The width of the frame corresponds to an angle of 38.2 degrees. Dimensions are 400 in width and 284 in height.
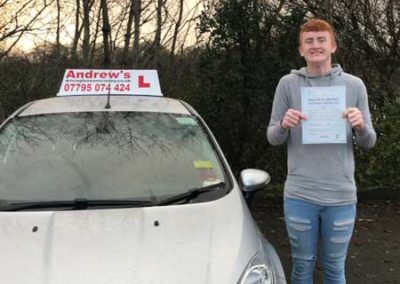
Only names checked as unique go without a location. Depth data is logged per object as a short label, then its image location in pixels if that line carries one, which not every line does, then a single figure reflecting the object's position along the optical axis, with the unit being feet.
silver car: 8.52
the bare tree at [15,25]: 28.09
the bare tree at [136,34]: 25.38
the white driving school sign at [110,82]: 14.38
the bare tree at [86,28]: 28.48
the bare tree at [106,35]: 25.99
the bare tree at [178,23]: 31.68
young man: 10.06
